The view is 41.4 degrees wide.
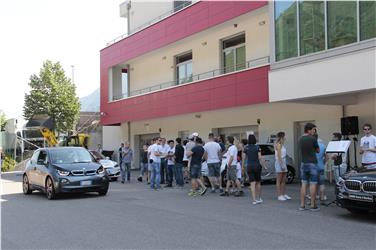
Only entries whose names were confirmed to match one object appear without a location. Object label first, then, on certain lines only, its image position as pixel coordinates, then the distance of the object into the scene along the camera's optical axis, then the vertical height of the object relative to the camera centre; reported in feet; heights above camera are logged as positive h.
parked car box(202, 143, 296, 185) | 59.52 -3.36
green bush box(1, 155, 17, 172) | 118.13 -6.08
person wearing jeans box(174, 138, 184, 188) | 56.54 -3.01
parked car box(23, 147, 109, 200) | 47.52 -3.34
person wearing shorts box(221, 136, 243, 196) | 45.96 -2.71
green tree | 169.48 +13.03
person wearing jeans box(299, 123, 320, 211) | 36.14 -1.87
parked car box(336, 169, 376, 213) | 31.04 -3.57
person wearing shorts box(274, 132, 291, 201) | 41.61 -2.47
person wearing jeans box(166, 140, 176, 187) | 58.59 -3.30
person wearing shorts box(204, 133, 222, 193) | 49.01 -2.02
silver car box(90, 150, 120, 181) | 72.05 -4.37
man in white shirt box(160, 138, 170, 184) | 58.79 -2.27
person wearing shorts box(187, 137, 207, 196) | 49.24 -2.83
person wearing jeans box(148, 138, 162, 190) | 56.39 -2.97
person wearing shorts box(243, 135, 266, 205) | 41.29 -2.35
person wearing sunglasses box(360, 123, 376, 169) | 39.60 -0.98
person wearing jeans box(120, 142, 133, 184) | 67.41 -3.08
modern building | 45.85 +8.63
